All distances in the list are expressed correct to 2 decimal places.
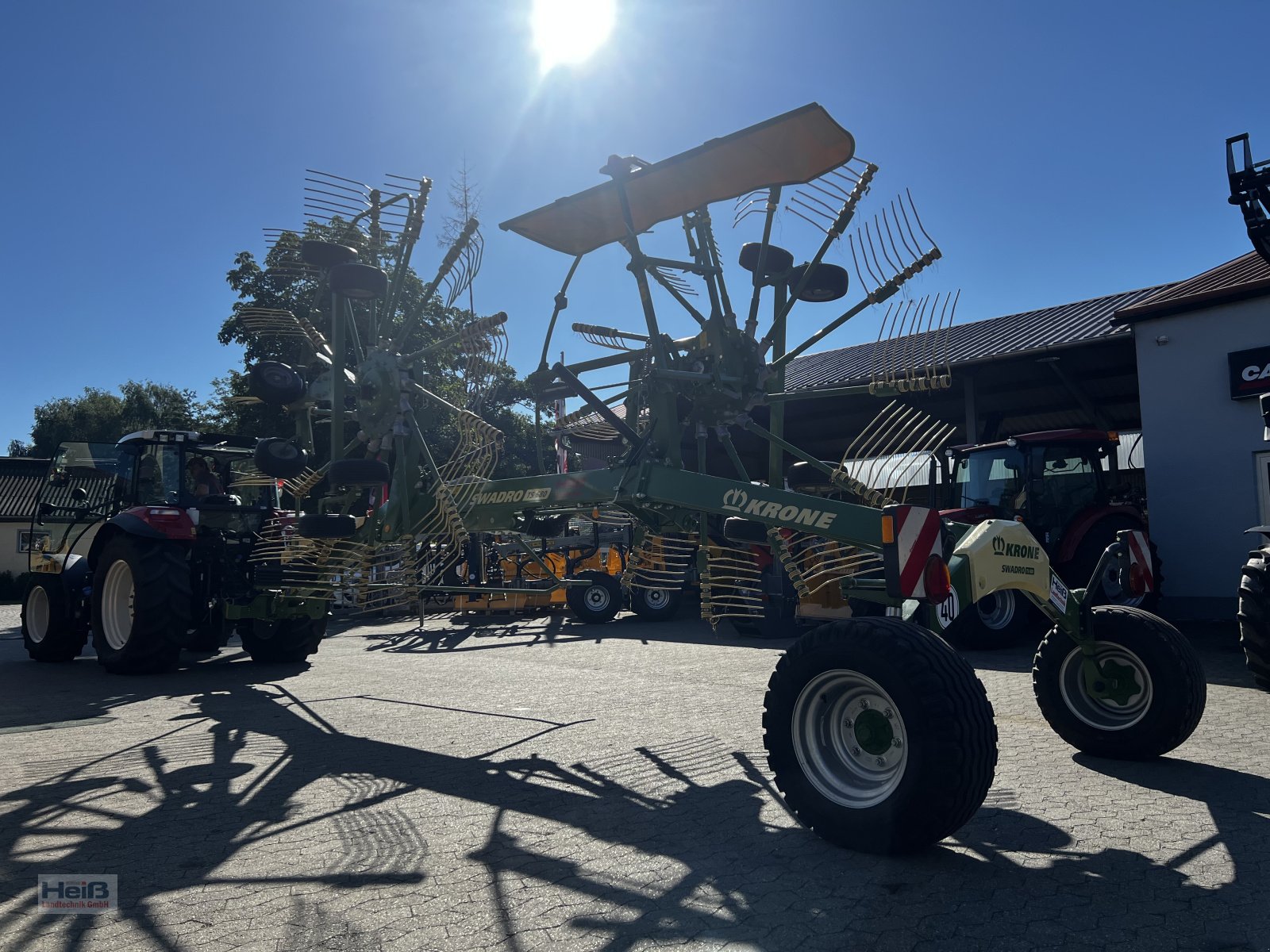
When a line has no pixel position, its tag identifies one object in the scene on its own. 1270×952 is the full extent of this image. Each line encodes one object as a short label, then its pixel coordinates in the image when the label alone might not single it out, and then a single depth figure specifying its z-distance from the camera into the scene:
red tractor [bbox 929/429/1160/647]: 11.04
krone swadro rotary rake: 3.74
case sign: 11.93
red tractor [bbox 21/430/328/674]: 8.82
